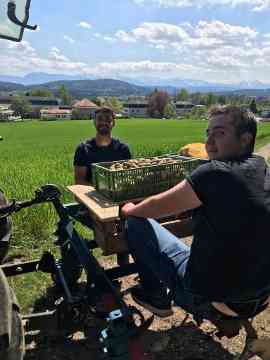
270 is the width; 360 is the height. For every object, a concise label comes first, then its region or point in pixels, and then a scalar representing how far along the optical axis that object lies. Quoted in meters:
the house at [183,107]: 163.43
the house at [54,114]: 108.32
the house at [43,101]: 149.90
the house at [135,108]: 150.62
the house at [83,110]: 106.25
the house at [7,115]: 93.56
